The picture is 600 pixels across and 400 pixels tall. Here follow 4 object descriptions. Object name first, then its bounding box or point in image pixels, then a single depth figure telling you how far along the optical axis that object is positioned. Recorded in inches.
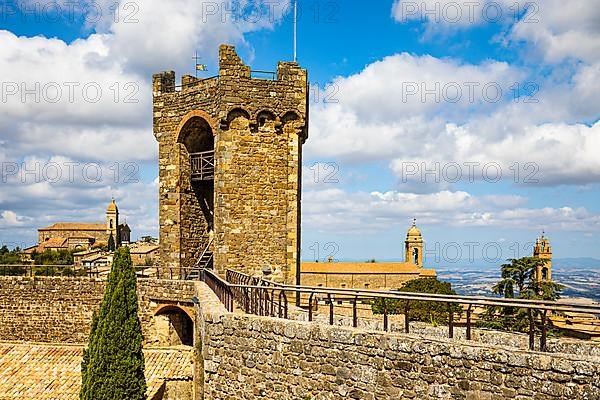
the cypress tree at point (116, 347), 551.5
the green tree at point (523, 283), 882.1
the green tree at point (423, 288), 1164.8
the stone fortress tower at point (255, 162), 678.5
